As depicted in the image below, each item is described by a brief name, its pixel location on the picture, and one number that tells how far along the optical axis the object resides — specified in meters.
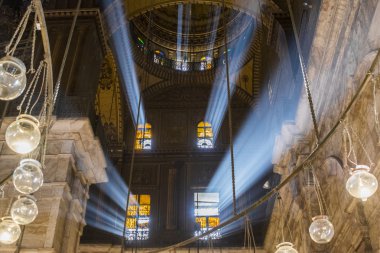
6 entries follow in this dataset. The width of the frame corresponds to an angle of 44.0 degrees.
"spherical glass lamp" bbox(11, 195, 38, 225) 3.65
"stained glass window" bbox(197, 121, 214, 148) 13.69
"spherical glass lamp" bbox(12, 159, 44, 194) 3.37
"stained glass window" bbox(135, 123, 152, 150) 13.67
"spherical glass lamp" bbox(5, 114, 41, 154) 3.09
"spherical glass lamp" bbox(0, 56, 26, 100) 2.91
